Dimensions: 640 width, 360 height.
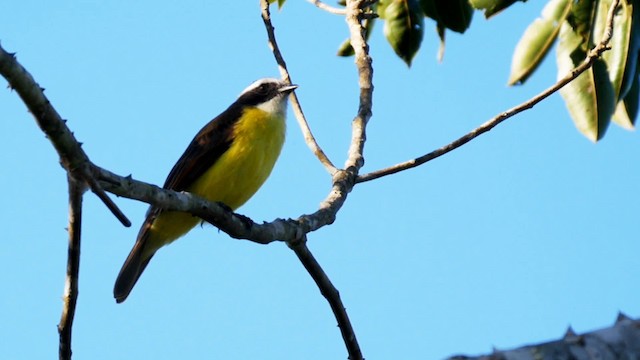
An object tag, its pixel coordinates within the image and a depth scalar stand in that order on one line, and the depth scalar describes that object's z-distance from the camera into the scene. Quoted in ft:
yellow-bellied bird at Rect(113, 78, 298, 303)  41.45
